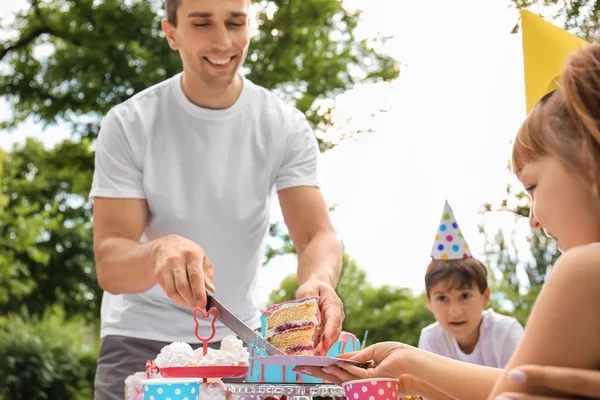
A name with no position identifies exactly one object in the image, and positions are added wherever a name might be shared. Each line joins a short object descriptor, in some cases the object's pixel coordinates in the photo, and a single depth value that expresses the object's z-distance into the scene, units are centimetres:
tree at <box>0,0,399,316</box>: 1019
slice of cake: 176
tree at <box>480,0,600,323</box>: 679
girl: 98
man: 227
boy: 402
